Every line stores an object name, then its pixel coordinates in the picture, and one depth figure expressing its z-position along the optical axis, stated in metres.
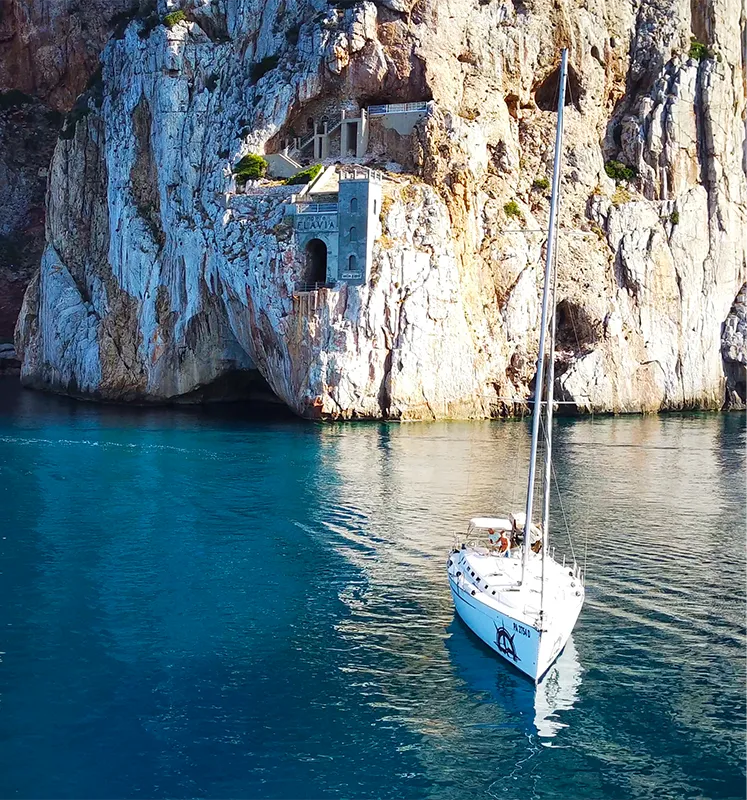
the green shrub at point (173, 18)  82.75
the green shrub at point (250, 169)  76.19
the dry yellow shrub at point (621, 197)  88.06
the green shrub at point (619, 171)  90.31
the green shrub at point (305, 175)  74.56
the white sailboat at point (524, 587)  25.96
